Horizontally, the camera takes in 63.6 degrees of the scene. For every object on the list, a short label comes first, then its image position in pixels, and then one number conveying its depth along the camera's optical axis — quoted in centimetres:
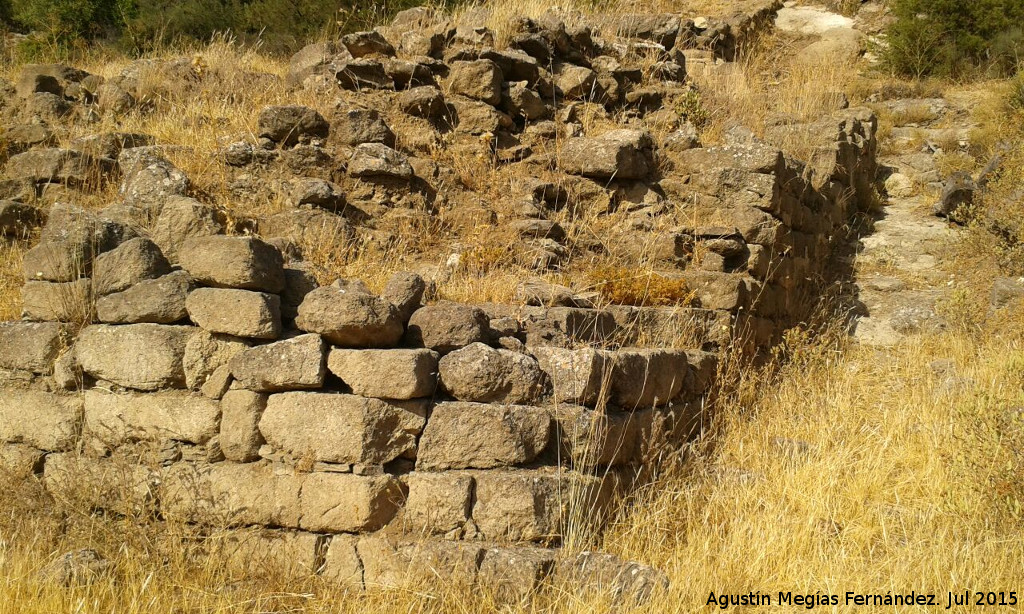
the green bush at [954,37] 1371
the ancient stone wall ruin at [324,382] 416
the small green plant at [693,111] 854
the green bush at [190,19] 1156
